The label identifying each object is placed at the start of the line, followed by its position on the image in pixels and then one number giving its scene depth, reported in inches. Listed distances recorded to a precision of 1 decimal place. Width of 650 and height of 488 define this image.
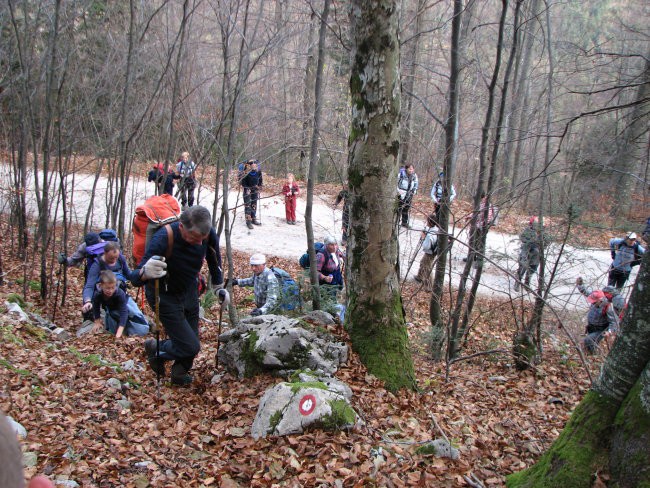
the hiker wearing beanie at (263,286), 281.9
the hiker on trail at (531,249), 309.1
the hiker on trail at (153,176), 401.7
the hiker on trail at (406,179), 527.2
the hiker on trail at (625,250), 399.4
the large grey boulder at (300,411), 158.2
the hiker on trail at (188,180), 377.7
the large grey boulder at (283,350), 197.6
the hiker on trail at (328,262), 323.9
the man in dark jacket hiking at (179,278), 184.9
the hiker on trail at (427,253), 453.1
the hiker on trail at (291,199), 637.4
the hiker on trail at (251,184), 378.3
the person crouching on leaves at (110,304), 274.8
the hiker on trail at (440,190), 285.4
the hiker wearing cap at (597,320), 307.9
